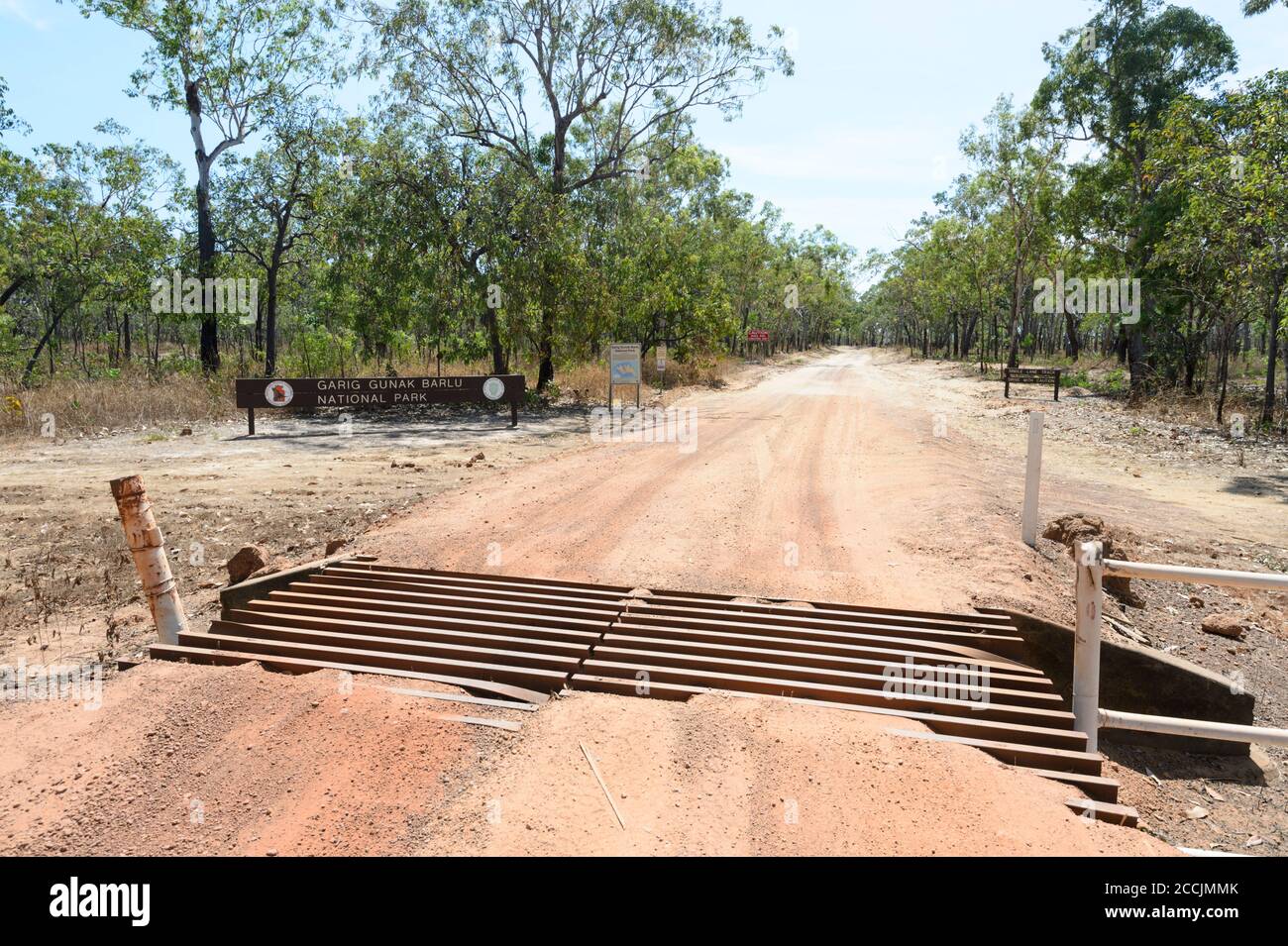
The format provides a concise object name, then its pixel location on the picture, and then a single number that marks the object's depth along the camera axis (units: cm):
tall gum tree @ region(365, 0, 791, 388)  2188
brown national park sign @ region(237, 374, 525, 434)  1695
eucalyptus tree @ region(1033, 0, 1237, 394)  2423
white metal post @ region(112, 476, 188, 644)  514
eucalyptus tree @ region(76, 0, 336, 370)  2352
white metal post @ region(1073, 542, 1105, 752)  381
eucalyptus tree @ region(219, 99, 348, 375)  2469
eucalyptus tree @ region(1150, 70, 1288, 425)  1423
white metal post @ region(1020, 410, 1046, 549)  734
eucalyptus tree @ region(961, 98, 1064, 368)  3200
